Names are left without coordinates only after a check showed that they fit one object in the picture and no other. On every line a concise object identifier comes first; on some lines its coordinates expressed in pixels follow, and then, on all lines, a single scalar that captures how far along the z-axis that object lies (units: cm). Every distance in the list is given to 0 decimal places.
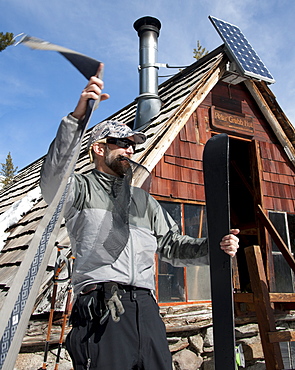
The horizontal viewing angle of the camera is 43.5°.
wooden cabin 493
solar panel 654
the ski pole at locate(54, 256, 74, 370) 379
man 188
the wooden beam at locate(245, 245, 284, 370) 452
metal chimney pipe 657
